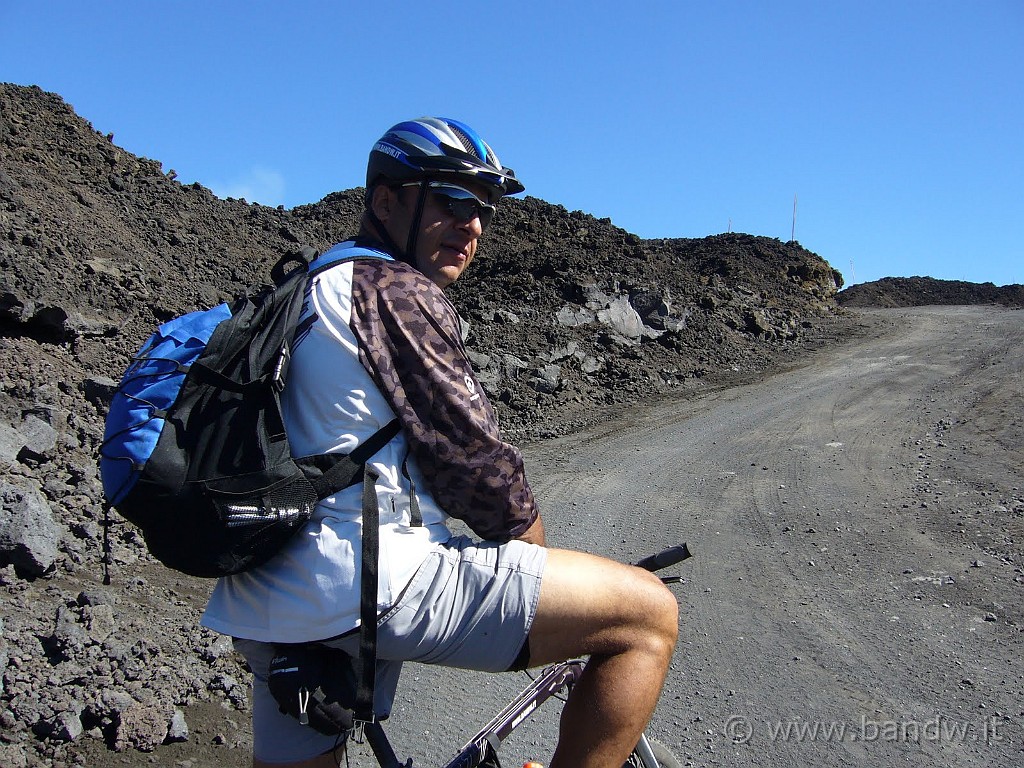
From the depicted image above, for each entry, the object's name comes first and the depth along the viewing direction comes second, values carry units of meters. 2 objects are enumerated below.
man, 1.80
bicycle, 2.20
